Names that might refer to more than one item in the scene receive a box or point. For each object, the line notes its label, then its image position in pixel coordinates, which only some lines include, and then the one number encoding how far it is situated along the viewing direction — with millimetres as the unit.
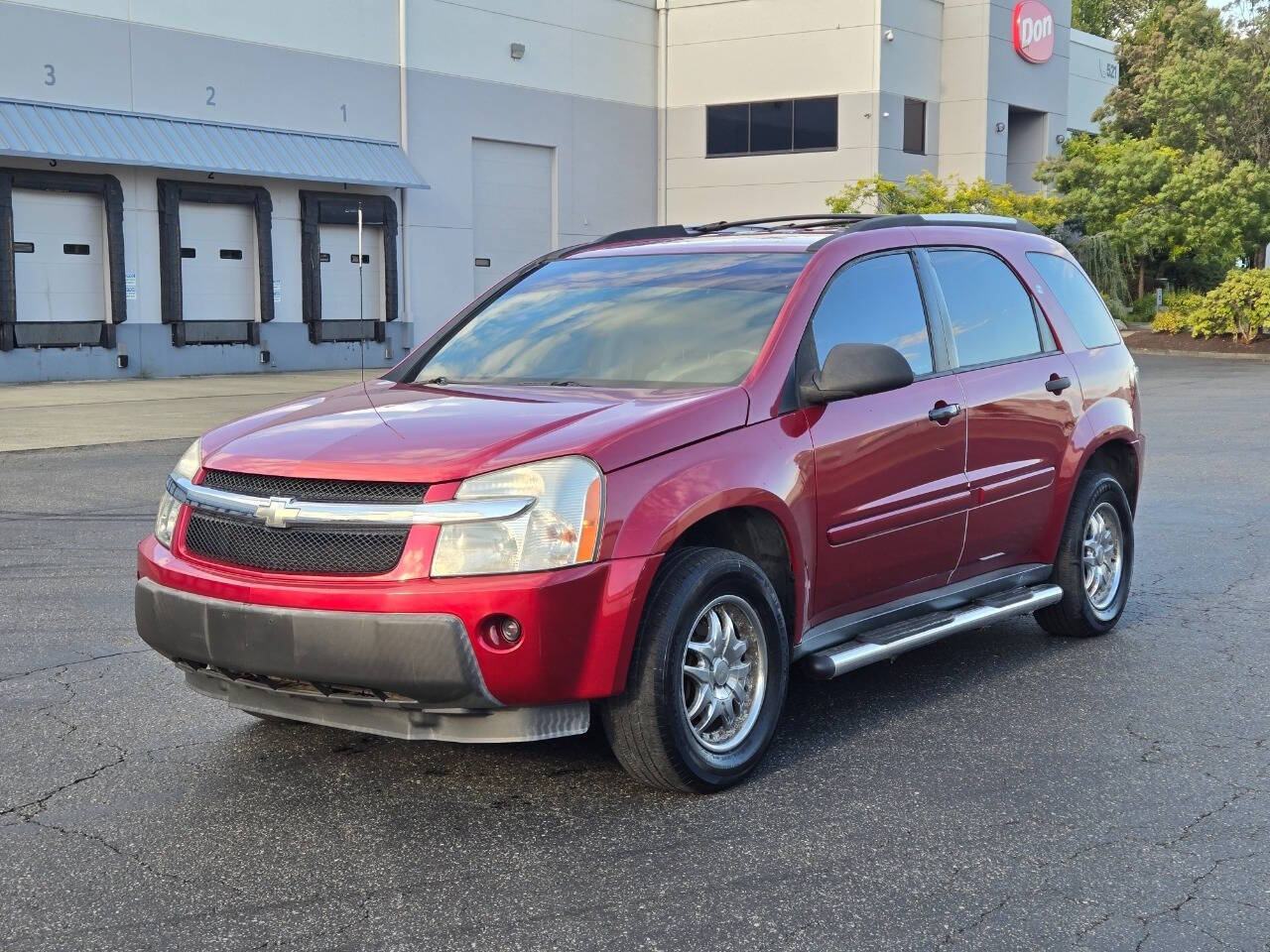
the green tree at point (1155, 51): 54969
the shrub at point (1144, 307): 46438
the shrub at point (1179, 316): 39062
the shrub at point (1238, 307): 36719
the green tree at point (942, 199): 35312
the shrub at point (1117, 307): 40875
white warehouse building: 27109
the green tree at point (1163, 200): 43469
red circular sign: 43938
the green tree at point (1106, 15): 79062
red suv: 4457
